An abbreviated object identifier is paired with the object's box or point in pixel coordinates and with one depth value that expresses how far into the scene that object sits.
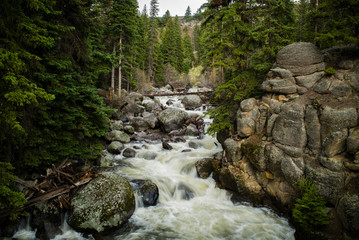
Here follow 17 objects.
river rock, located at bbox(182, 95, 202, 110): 28.80
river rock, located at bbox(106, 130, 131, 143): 16.14
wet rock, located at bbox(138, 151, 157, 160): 13.83
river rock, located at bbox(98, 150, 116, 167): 12.07
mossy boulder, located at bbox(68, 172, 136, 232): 7.02
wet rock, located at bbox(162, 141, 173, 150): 15.22
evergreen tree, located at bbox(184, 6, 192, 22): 117.70
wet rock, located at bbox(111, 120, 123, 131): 18.52
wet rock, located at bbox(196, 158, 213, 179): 11.08
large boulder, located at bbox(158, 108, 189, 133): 20.31
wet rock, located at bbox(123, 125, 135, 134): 18.73
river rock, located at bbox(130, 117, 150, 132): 20.70
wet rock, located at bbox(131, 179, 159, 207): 8.97
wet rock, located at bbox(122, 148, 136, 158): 13.91
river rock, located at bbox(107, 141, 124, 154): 14.25
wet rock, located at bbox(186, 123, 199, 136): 18.74
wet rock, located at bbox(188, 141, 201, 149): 15.60
